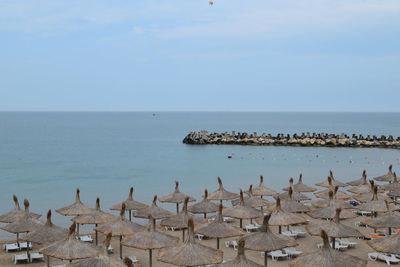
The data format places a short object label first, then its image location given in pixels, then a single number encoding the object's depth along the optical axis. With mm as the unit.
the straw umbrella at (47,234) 14742
